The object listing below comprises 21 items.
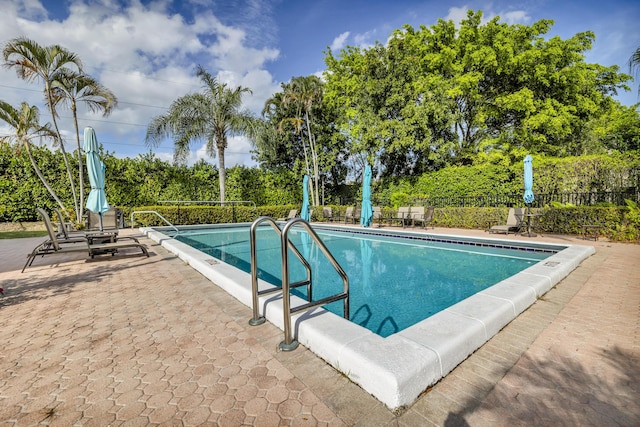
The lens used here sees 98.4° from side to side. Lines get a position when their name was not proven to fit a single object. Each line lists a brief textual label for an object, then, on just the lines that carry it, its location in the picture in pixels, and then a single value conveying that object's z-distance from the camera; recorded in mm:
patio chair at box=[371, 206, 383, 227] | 14016
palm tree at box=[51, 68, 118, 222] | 11922
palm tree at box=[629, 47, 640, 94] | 7504
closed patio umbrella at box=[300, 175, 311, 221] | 15203
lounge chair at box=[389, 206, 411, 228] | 12953
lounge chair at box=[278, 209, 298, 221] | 16453
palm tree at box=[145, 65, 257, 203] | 15602
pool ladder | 2219
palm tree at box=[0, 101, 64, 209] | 11906
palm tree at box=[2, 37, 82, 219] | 10695
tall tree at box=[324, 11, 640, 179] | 17312
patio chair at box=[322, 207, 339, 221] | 17734
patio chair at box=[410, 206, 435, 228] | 12464
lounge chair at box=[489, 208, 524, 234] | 9750
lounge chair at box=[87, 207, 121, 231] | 8641
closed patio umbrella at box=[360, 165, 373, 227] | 12664
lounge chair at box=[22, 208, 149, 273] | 5336
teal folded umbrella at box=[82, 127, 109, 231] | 6953
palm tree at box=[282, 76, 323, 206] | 18203
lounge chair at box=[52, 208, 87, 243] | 5477
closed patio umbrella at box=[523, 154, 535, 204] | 9617
